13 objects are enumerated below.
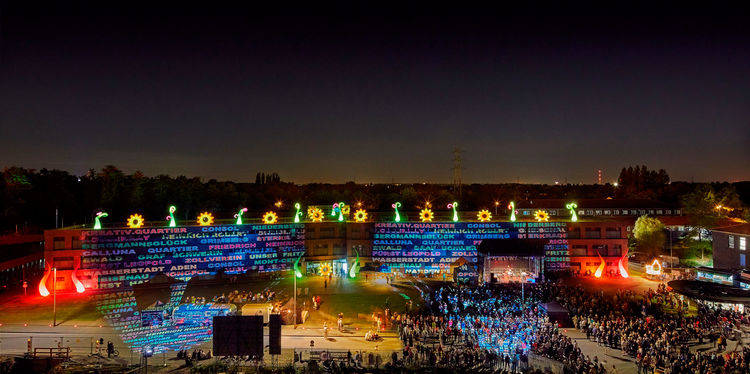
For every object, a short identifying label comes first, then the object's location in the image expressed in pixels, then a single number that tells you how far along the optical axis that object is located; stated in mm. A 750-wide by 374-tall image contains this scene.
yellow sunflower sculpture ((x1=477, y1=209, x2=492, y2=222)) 45844
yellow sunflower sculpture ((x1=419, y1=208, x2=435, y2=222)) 45844
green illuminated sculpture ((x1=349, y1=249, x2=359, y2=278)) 44278
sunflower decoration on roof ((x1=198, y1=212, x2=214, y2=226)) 43031
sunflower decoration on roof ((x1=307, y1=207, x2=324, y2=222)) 46562
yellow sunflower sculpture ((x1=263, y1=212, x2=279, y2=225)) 45000
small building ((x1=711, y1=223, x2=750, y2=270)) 38719
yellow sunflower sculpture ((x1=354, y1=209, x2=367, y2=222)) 46303
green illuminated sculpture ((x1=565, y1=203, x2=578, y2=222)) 44969
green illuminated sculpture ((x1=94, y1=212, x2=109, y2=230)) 39250
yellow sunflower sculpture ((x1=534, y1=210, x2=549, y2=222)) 45281
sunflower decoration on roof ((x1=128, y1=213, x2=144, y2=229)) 40812
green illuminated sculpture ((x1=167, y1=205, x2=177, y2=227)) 41844
